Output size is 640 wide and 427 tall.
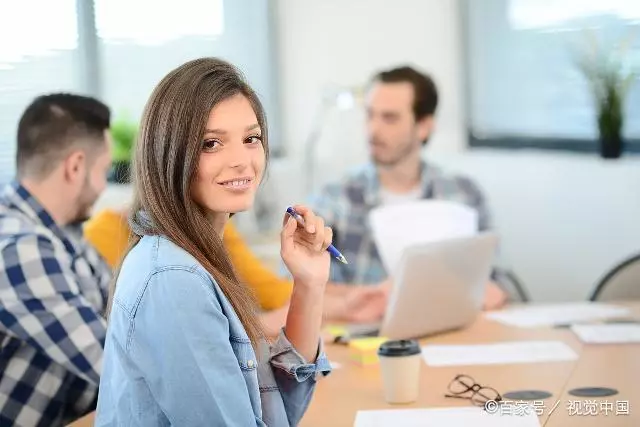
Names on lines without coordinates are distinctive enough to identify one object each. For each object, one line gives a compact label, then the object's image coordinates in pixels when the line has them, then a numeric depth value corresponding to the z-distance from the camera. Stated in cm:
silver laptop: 274
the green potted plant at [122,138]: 469
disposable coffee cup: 225
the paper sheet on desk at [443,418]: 207
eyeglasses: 224
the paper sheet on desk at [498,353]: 260
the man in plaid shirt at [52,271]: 245
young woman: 162
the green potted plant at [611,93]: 417
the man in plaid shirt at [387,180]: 392
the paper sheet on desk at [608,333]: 275
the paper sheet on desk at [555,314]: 305
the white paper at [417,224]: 338
